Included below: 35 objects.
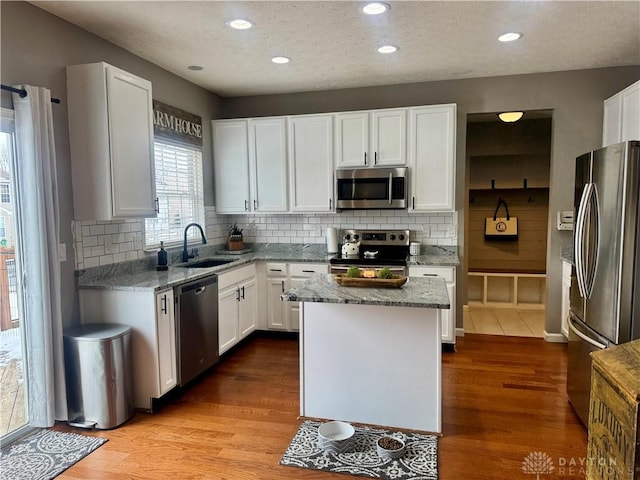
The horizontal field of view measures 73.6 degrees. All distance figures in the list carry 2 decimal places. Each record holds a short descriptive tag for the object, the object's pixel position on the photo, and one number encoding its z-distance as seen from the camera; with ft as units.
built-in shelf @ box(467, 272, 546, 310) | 19.22
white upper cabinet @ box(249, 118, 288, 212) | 15.15
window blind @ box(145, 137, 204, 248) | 12.96
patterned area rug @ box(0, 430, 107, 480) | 7.50
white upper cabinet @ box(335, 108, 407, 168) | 14.08
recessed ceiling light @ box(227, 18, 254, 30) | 9.55
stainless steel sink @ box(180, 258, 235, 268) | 13.30
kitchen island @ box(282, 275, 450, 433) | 8.47
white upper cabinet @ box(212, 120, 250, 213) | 15.53
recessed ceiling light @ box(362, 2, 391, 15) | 8.83
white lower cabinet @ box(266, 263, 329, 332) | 14.55
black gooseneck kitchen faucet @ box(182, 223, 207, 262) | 13.27
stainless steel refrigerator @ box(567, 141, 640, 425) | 7.70
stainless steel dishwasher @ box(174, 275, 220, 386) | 10.46
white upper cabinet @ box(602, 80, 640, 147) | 11.28
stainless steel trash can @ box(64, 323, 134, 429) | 8.87
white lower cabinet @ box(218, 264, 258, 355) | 12.57
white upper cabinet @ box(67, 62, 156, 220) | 9.43
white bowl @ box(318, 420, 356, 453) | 7.93
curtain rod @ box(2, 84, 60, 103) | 8.01
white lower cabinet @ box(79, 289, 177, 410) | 9.56
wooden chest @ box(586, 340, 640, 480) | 3.69
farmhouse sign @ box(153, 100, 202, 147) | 12.62
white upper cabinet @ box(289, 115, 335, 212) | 14.76
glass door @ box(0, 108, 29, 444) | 8.41
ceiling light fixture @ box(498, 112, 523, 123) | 14.28
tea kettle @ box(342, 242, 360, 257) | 14.82
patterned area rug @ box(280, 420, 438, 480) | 7.38
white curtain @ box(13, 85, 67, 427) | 8.30
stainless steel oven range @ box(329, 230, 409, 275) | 13.94
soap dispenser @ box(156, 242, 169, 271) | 12.04
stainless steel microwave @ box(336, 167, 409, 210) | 14.12
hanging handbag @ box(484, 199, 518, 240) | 19.97
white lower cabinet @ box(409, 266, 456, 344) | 13.29
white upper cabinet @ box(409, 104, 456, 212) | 13.65
